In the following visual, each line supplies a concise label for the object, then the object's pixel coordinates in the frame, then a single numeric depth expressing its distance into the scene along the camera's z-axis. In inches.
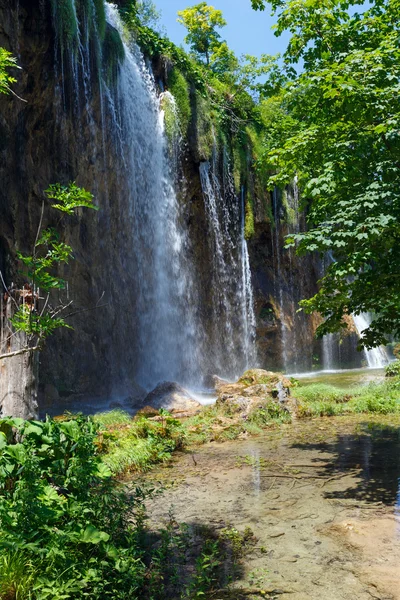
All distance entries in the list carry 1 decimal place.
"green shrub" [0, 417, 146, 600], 111.0
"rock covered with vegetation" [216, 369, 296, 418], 402.6
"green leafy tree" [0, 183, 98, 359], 152.3
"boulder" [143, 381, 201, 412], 502.3
